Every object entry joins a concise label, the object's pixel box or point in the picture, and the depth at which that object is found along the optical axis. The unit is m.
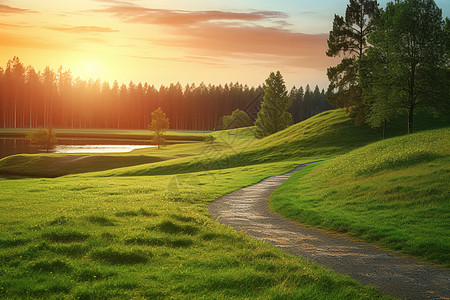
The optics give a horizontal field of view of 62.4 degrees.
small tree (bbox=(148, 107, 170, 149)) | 88.44
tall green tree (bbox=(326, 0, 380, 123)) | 57.69
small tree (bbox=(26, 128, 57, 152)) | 85.25
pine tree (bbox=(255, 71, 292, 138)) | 65.31
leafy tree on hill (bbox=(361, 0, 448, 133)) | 42.19
